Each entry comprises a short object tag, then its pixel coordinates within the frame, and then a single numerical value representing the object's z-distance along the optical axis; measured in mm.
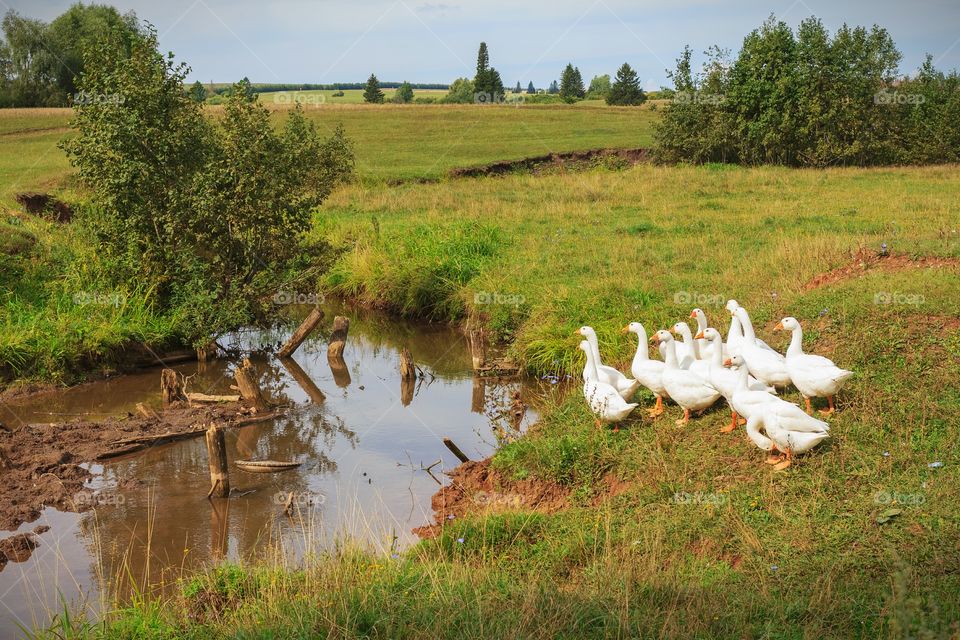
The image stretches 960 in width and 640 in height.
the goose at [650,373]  10242
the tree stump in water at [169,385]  14094
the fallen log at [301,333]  16984
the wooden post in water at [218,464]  10516
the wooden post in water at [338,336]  17156
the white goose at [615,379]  10781
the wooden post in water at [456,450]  10978
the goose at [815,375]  9008
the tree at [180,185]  16344
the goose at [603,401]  9992
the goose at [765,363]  9945
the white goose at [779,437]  8367
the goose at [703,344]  10962
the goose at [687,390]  9867
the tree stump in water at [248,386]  13812
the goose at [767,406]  8414
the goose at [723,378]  9273
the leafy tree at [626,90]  84750
